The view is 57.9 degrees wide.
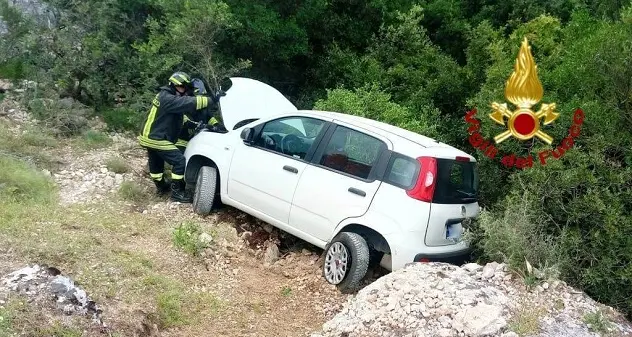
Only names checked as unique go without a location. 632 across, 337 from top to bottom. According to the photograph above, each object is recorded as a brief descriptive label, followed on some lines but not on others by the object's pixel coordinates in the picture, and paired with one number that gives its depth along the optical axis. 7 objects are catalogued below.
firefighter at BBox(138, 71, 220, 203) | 7.02
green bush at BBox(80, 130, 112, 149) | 8.84
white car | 5.30
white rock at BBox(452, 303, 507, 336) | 4.33
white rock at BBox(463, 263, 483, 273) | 5.12
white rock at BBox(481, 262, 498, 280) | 5.00
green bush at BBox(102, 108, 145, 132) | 9.70
